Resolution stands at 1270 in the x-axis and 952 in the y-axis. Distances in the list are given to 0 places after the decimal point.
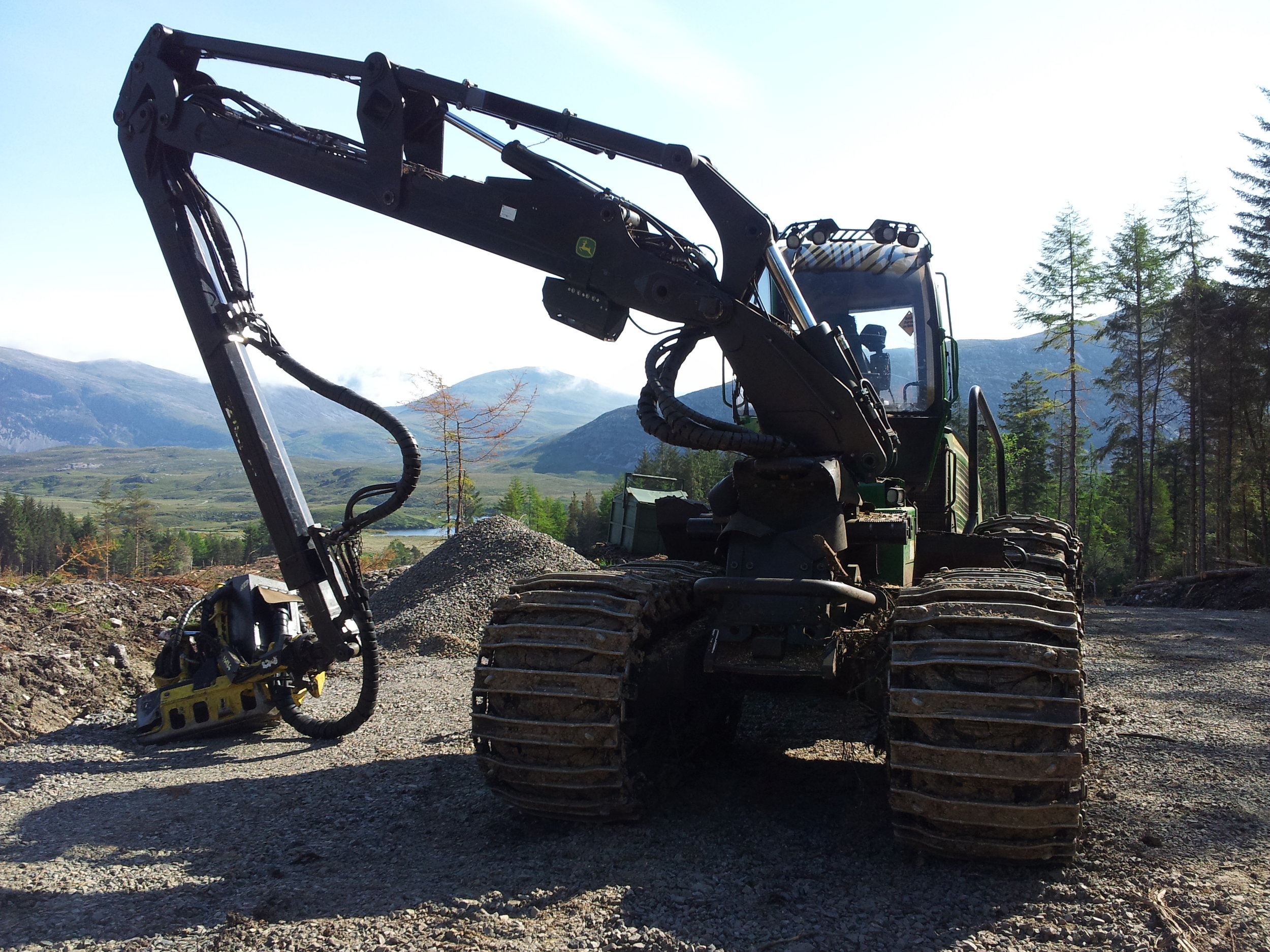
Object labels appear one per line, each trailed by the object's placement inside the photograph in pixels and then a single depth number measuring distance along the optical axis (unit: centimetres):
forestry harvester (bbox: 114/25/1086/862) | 356
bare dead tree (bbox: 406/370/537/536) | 2766
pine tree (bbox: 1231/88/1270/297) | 2683
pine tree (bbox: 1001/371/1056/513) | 4288
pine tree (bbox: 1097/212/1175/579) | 3225
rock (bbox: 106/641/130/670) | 818
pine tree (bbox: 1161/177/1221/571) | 2716
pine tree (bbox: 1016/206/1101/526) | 3266
